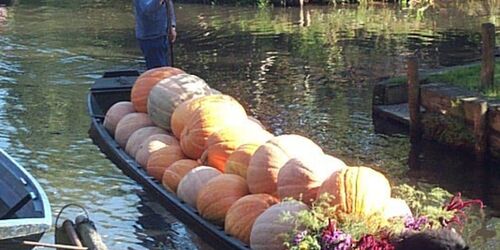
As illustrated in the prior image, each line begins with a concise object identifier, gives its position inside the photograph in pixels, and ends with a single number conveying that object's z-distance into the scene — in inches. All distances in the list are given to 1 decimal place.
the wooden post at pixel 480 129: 460.1
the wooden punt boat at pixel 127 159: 346.0
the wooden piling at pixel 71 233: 300.1
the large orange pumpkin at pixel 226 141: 382.3
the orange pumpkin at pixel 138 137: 443.2
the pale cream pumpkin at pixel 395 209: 286.8
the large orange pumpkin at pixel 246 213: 325.4
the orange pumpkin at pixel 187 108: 416.1
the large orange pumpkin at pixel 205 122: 401.1
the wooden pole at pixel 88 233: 298.0
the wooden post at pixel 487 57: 488.7
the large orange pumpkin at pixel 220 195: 348.2
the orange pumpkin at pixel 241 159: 359.3
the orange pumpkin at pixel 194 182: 370.0
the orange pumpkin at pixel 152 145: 422.9
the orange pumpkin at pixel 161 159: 408.5
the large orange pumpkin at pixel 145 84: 472.7
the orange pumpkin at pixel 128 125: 462.6
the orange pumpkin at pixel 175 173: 391.9
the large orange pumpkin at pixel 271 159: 335.3
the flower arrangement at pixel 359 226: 258.1
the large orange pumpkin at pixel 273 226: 294.7
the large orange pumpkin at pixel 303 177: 312.8
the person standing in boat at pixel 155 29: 536.1
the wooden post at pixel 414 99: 509.0
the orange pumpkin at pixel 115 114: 486.0
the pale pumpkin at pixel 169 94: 439.2
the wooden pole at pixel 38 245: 263.6
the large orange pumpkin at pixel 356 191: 290.4
